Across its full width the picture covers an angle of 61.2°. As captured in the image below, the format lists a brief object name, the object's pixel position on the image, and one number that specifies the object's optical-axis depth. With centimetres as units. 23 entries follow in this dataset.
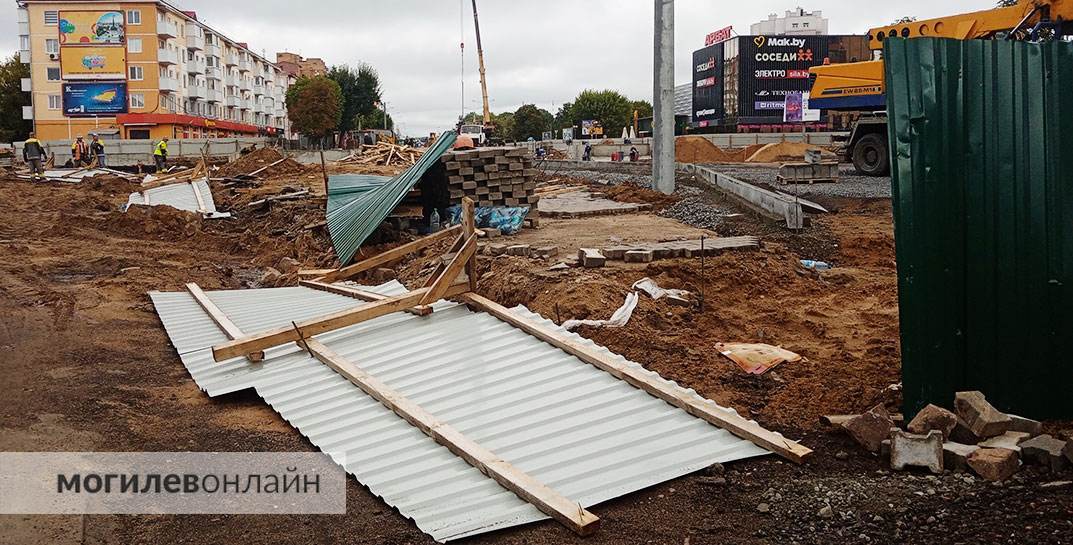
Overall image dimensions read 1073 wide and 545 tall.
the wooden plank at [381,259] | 1050
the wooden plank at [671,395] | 533
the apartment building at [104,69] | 7344
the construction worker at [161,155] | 3619
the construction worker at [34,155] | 3306
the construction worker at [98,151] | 3866
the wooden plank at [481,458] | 454
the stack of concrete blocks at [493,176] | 1414
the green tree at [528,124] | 9225
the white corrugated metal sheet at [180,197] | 2309
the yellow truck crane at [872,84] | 1869
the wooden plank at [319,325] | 754
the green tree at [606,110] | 9869
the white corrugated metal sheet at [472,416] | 501
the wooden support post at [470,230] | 827
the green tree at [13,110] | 7394
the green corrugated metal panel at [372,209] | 1295
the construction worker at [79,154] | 3925
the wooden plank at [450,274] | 821
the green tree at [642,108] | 10569
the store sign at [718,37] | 9244
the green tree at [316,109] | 7294
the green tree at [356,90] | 8782
